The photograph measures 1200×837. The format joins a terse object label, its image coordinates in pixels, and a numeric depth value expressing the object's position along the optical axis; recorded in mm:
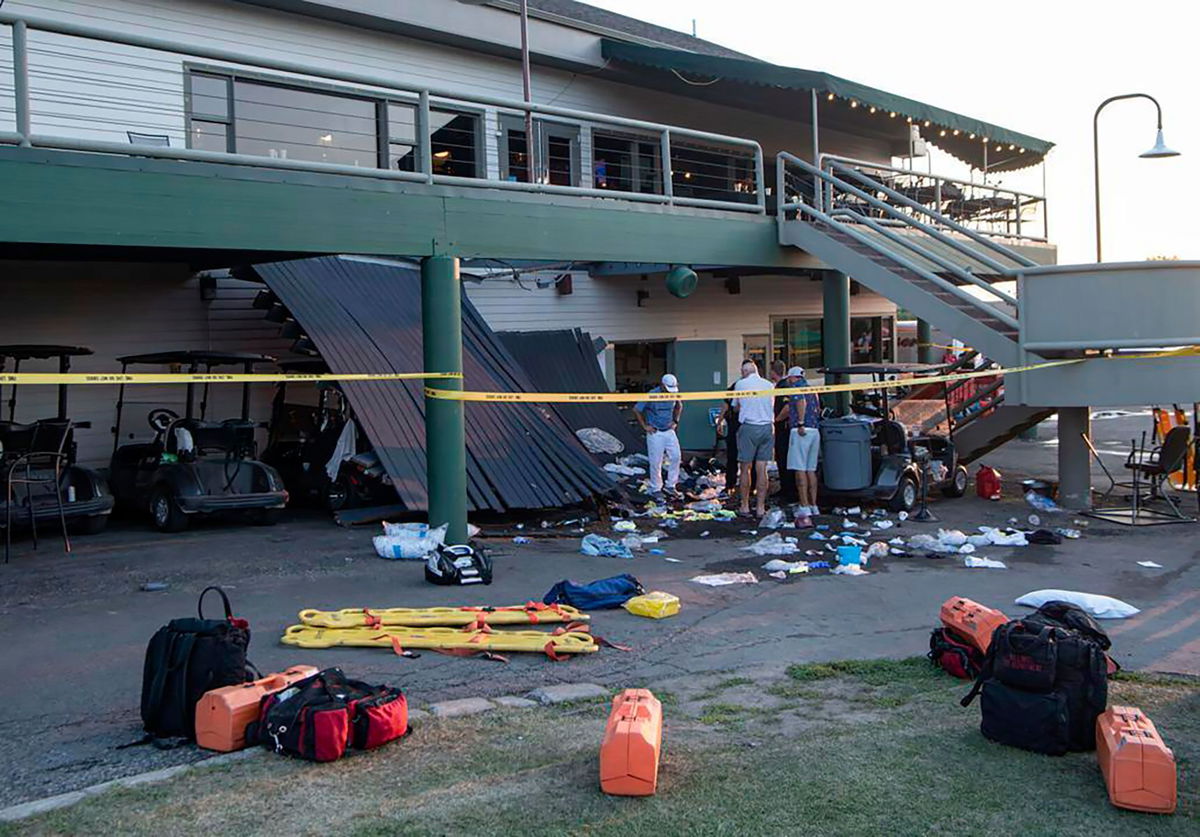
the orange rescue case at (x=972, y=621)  6941
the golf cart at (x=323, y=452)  13664
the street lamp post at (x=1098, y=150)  17078
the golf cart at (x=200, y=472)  12727
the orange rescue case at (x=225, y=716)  5723
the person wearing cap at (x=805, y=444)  13766
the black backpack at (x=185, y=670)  5910
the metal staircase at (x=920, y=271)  13945
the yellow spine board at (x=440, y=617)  8289
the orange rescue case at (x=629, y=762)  5098
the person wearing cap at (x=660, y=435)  15594
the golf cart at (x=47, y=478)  11328
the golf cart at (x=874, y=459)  13938
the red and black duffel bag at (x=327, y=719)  5574
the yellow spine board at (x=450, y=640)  7750
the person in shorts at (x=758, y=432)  13773
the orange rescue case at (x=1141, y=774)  4879
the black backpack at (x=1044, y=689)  5613
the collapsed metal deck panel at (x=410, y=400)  13477
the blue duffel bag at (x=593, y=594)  9055
